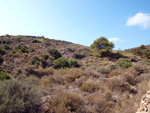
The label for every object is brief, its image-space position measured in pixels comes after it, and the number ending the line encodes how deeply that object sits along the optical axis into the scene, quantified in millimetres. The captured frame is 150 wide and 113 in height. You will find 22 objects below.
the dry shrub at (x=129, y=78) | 5965
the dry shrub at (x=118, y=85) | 4961
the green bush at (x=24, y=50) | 16609
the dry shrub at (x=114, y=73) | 7127
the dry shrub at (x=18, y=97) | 2779
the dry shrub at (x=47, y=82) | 5684
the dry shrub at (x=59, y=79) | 6290
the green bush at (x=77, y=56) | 18478
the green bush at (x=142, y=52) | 19945
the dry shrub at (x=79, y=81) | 5691
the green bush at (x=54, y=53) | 17094
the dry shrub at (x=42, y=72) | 8438
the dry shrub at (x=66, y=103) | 3202
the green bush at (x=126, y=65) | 9515
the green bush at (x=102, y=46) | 19766
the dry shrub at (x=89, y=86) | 4936
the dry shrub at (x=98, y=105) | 3283
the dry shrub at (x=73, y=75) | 6570
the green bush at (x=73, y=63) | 12553
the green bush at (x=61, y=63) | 11862
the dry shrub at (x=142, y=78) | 5918
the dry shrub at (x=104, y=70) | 7992
